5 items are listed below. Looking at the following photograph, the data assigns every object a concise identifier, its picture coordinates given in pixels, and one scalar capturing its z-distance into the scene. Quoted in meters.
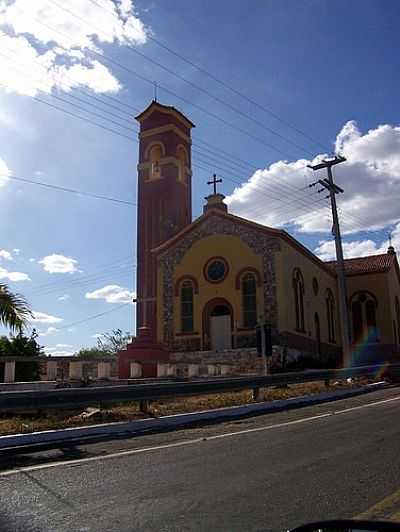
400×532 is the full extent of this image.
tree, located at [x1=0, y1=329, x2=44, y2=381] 20.80
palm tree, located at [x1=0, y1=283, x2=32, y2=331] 11.45
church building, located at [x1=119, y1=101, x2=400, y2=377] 31.12
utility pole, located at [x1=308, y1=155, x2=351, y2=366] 27.34
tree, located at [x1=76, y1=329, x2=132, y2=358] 66.86
